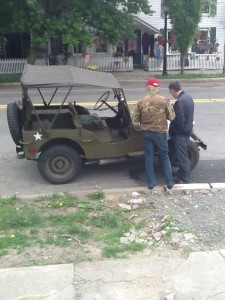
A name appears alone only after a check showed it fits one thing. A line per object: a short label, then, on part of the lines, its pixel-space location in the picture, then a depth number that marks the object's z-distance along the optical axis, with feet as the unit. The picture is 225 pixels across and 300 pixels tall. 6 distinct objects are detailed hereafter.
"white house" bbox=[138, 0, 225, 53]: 87.71
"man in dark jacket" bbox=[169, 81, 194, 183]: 21.61
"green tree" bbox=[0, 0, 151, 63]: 57.06
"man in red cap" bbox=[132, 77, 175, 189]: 20.72
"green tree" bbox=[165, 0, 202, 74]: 65.57
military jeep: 22.31
